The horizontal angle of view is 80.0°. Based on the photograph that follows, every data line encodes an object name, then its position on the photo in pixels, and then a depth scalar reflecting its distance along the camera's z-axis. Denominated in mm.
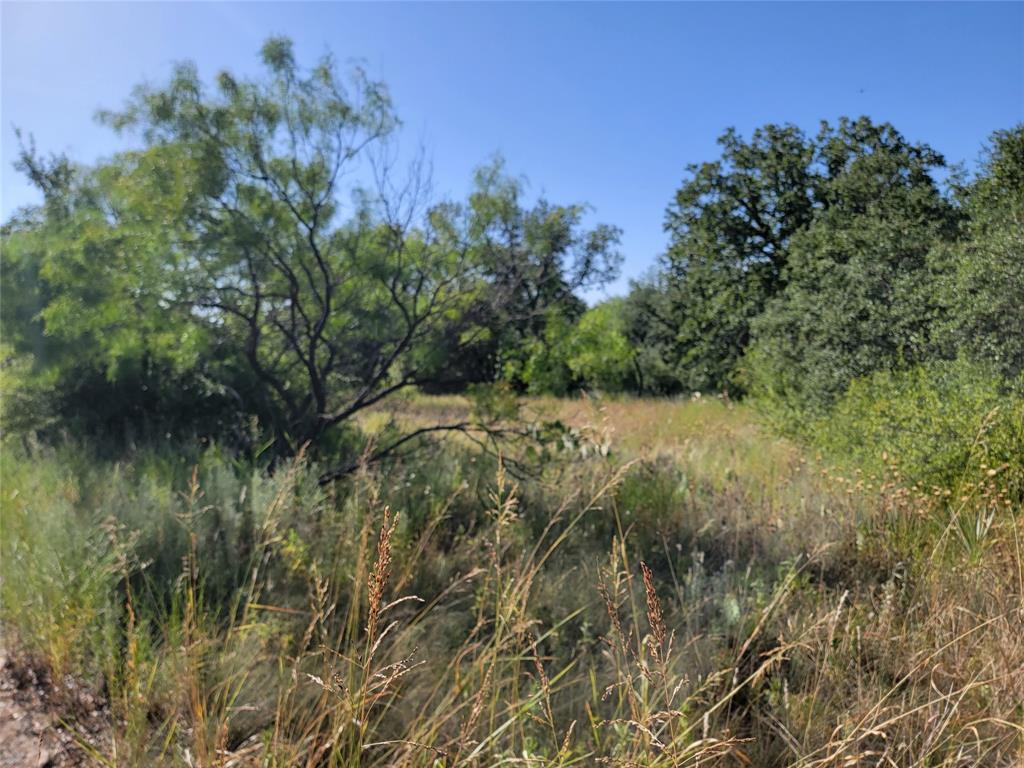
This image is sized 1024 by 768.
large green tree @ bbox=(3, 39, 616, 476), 4082
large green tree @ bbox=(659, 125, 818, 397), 12781
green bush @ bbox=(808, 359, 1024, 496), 3701
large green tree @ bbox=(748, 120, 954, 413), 5836
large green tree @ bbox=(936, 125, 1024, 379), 4289
